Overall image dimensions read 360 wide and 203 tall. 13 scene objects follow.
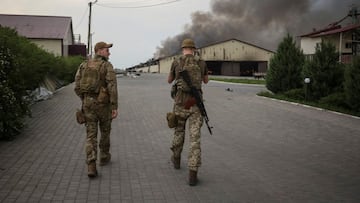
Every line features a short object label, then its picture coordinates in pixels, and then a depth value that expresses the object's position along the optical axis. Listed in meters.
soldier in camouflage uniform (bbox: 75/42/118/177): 5.75
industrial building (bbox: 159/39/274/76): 55.44
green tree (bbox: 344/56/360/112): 12.34
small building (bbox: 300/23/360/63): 29.39
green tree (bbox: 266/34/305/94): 18.33
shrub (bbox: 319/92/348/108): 14.05
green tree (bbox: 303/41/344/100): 15.20
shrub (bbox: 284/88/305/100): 16.95
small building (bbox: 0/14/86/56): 43.94
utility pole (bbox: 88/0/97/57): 44.22
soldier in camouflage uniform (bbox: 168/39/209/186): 5.47
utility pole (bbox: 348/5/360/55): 35.91
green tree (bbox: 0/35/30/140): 7.94
